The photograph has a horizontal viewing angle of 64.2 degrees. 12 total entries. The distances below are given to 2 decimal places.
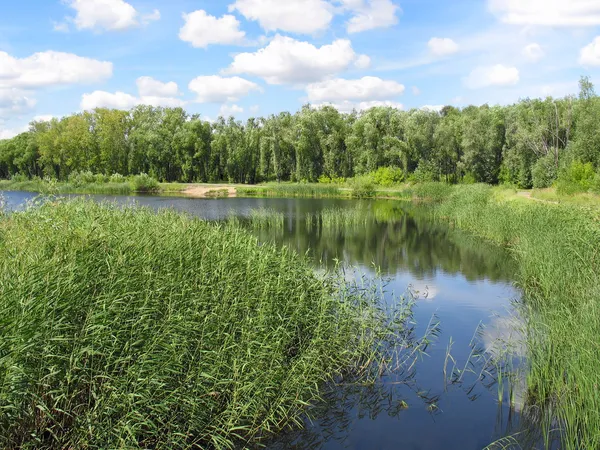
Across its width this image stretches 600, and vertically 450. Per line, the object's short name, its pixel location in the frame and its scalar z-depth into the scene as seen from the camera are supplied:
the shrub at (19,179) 68.22
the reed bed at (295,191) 51.88
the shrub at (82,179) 56.78
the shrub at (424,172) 53.89
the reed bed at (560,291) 5.59
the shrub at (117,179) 59.67
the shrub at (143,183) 56.69
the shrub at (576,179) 28.12
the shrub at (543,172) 42.84
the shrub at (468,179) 50.58
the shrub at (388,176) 56.16
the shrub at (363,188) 50.75
